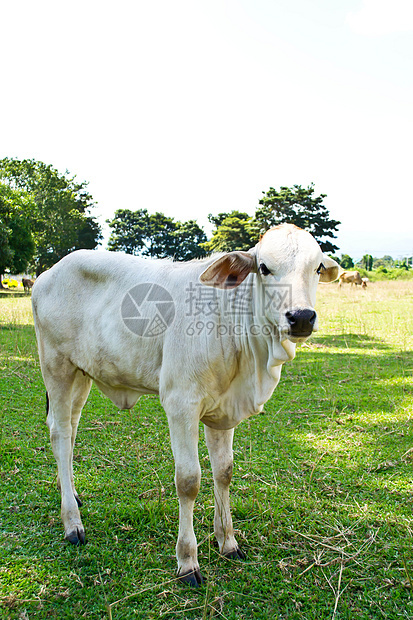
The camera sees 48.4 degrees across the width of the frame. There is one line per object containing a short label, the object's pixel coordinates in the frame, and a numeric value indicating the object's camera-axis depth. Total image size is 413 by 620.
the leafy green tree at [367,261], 71.07
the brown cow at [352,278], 24.39
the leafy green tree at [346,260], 60.92
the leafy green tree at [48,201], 37.44
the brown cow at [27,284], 26.39
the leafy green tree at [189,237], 57.14
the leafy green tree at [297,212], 33.09
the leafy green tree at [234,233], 40.43
